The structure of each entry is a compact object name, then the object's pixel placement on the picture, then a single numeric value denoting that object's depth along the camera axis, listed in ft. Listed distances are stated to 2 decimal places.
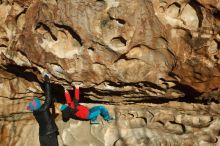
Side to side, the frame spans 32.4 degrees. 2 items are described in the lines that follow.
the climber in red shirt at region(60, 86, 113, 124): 17.57
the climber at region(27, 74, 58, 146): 17.39
